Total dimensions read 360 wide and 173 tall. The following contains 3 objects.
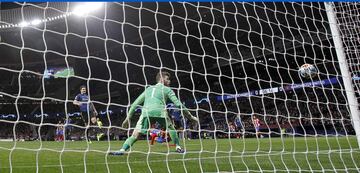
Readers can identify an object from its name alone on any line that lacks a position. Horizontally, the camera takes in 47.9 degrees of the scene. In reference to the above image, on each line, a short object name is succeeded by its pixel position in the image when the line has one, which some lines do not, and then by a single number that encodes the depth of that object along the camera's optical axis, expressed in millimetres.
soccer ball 7120
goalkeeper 6160
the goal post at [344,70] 4664
